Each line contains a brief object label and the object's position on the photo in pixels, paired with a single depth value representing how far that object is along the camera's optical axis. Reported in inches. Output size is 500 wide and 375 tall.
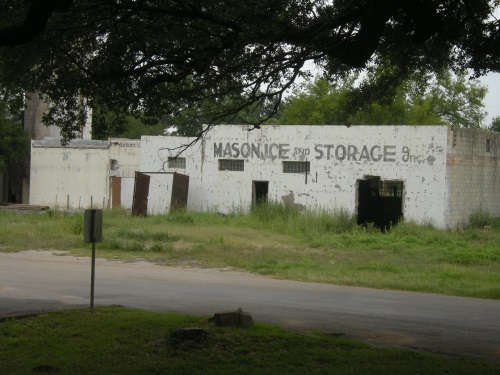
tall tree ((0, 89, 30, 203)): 1643.7
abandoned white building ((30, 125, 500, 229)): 1215.6
